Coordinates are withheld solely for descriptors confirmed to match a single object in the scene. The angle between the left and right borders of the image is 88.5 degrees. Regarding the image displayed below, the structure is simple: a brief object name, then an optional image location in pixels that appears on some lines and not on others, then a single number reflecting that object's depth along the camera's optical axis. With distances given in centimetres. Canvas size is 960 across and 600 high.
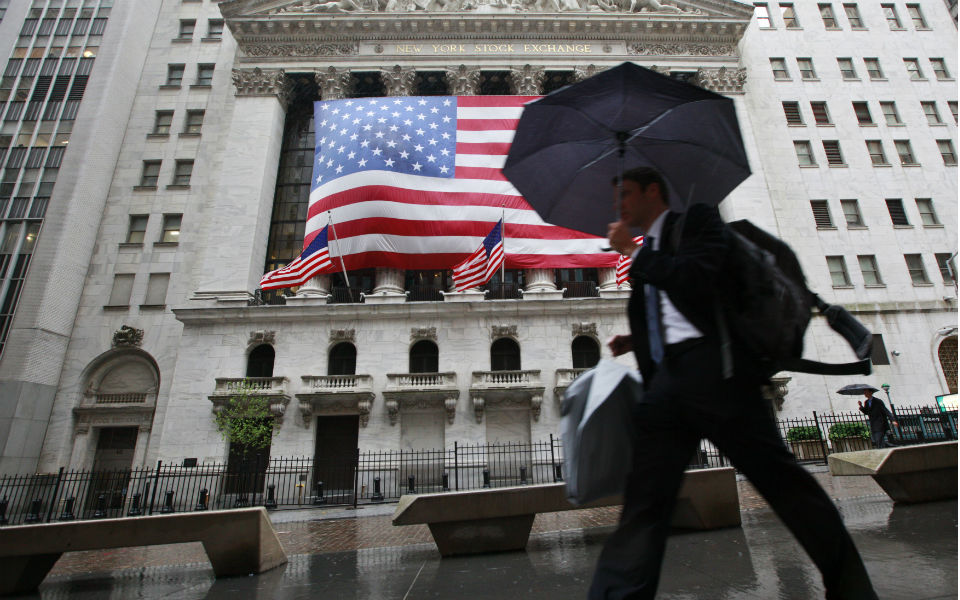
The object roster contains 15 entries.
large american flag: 2266
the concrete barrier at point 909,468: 534
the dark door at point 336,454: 2114
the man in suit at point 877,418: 1211
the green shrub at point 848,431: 1795
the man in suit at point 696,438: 203
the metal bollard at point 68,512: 1633
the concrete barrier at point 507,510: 510
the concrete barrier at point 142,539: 468
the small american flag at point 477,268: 1984
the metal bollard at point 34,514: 1614
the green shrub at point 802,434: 1866
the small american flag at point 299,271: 1966
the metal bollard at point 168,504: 1678
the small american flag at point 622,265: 2034
